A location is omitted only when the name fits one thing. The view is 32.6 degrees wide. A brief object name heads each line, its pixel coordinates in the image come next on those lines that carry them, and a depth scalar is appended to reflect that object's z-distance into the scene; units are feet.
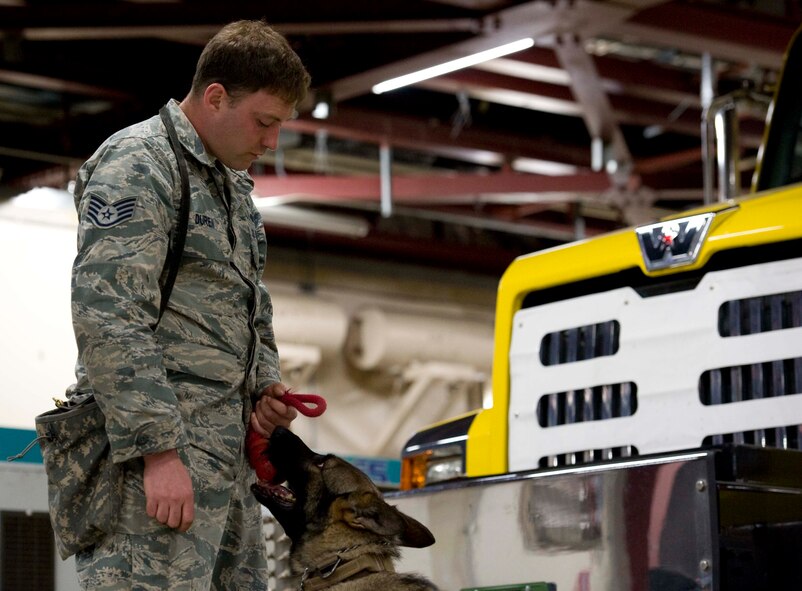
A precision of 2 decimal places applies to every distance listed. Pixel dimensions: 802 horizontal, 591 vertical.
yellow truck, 13.03
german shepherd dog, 12.91
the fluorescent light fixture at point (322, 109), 33.76
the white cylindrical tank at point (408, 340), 49.03
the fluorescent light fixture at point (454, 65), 30.12
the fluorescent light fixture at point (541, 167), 45.47
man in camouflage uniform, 9.78
